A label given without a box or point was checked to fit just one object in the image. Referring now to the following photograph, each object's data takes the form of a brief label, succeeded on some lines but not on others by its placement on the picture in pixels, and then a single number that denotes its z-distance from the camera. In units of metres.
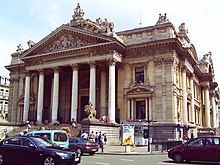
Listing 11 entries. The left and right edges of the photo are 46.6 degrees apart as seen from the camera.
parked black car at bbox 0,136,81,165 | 11.99
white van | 16.89
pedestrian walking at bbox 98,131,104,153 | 23.92
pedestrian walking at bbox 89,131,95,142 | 26.48
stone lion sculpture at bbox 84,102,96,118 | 30.46
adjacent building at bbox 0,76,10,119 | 75.91
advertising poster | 23.11
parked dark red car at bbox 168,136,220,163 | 15.54
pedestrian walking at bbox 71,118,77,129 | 31.01
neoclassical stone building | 33.51
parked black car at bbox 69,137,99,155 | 20.52
